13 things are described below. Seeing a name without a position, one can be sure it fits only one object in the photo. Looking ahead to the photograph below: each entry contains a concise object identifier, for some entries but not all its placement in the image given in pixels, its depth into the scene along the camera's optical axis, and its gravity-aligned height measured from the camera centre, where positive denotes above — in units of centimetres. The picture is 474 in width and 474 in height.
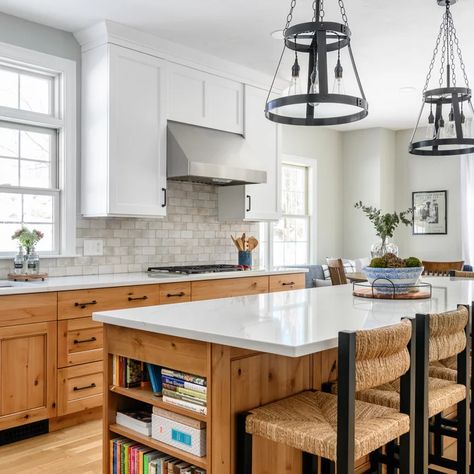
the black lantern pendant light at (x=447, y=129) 326 +67
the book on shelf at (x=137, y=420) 207 -68
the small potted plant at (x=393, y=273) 280 -17
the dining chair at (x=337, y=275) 520 -33
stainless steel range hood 434 +68
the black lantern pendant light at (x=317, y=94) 236 +63
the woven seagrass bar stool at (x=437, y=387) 190 -56
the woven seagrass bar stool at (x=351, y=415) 156 -56
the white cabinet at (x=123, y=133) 403 +80
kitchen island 177 -38
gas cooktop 426 -23
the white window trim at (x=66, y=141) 411 +73
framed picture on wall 737 +37
